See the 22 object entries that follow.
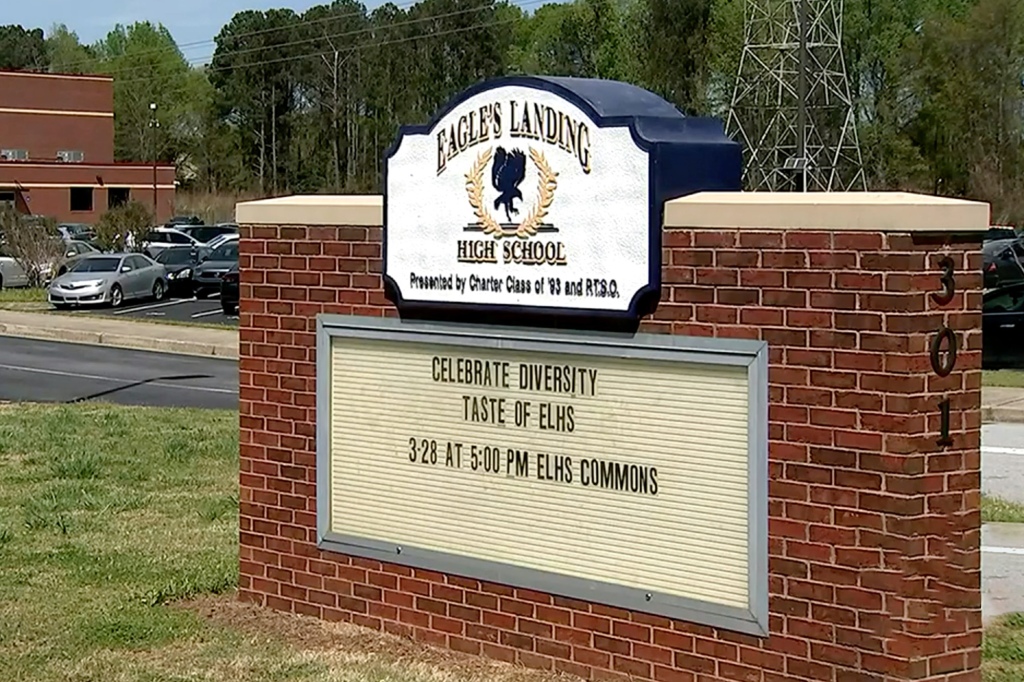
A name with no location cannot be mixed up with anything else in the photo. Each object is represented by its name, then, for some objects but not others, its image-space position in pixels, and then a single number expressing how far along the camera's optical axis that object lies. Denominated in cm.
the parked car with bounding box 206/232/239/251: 4460
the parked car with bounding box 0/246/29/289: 4466
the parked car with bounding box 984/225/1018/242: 4039
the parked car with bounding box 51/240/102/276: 4212
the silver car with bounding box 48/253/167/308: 3806
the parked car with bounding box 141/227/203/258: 5131
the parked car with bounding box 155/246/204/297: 4181
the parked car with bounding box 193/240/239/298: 4066
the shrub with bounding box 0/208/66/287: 4278
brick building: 8319
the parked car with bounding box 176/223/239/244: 5727
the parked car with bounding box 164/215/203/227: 7218
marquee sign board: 645
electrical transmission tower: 5003
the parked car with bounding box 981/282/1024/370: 2277
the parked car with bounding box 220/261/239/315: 3594
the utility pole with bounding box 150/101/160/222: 9769
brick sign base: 593
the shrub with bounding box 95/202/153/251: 4872
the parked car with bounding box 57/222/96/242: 5559
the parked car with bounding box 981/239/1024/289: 3275
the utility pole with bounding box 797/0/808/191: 3904
